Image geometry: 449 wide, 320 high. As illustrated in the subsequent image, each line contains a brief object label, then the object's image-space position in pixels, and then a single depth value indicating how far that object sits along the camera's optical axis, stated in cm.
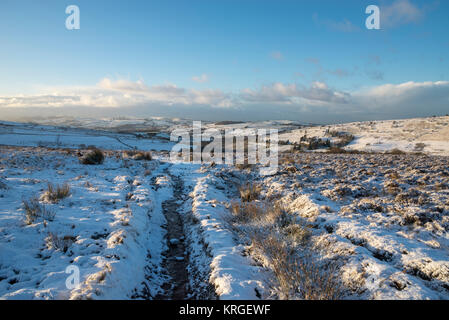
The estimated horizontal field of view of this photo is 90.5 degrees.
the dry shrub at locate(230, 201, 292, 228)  639
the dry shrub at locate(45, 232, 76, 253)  466
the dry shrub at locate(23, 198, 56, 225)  562
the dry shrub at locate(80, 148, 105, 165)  1527
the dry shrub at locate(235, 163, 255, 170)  1623
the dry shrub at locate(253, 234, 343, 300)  334
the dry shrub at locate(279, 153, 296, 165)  1648
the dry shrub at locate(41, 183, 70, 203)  735
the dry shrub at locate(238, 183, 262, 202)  921
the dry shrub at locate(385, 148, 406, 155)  2618
